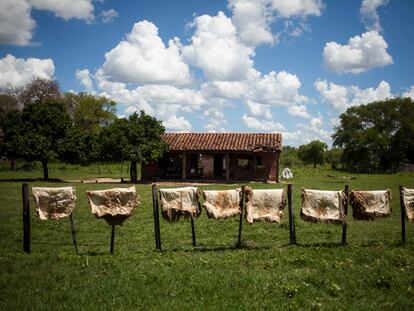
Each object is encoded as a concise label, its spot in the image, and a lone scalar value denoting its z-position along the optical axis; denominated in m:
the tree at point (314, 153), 77.25
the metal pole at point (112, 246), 8.93
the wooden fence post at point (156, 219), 9.27
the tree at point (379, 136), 58.25
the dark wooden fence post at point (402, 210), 9.96
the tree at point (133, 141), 30.89
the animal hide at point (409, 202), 10.11
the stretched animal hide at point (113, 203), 9.34
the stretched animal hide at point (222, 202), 9.86
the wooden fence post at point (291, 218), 9.69
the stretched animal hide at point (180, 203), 9.67
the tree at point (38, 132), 31.34
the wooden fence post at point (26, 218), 8.84
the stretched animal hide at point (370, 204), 10.01
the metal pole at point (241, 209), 9.74
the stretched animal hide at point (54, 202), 9.20
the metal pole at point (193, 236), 9.77
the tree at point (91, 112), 70.56
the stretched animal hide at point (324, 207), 9.74
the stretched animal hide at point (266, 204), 9.86
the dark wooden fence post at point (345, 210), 9.68
